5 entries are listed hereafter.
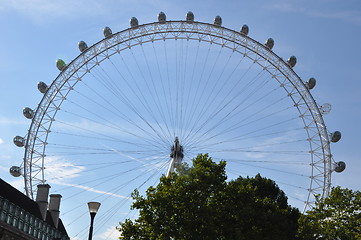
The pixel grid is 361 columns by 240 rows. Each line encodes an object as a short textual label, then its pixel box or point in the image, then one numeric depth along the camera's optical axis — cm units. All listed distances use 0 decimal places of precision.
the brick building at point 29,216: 6731
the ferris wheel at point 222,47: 6975
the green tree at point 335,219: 5066
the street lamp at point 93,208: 2861
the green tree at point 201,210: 4625
